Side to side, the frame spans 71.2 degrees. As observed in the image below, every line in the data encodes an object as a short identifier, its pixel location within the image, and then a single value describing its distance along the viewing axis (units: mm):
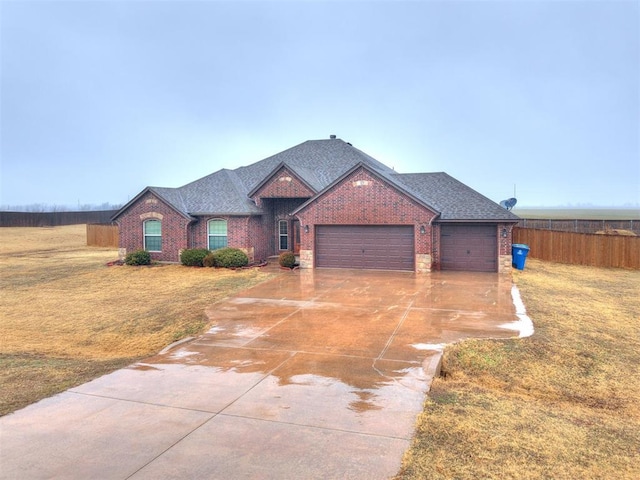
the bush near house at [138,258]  24219
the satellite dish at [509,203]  31125
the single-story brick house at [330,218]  21312
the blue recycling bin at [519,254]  22188
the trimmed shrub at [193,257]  23422
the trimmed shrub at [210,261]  23081
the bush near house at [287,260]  22469
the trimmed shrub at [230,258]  22797
